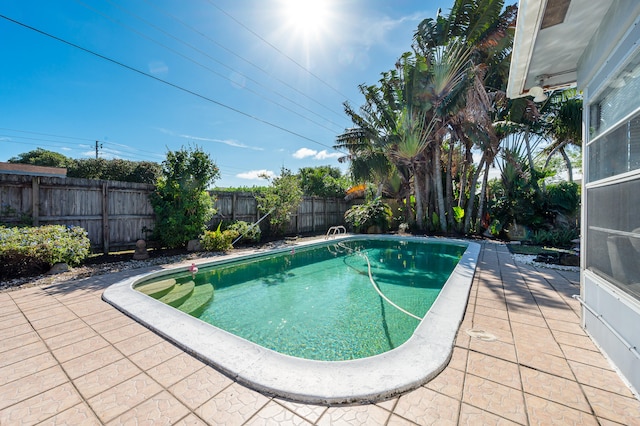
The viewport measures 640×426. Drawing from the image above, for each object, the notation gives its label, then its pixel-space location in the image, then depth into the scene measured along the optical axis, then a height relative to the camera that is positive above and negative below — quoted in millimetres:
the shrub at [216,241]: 7766 -995
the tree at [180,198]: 7395 +354
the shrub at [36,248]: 4484 -773
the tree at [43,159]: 24734 +5175
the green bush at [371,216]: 12250 -288
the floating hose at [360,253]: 7894 -1504
